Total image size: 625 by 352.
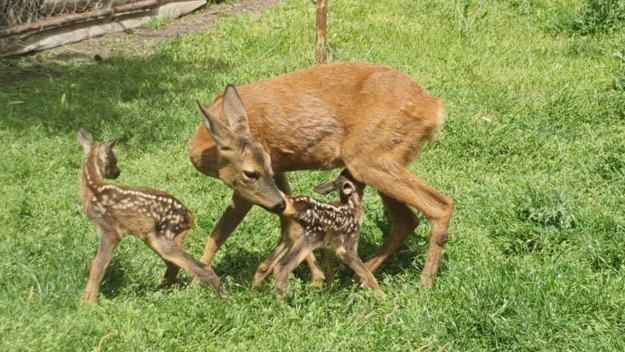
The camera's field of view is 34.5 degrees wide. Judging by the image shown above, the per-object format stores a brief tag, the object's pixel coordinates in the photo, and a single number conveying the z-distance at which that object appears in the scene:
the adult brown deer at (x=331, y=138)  6.77
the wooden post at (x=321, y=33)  11.72
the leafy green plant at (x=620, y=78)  10.56
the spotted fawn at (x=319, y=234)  6.52
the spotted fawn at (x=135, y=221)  6.38
